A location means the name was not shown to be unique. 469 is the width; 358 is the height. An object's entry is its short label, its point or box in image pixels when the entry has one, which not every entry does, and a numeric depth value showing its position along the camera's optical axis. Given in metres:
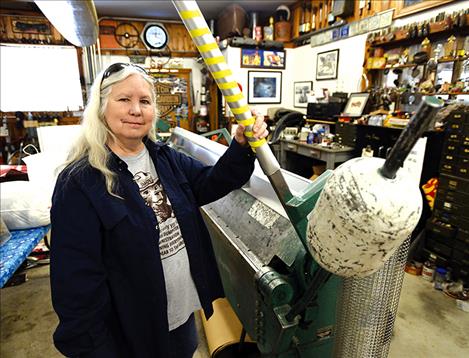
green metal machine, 0.92
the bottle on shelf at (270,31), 5.80
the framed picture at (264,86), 5.82
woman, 0.92
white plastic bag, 2.09
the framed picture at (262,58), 5.65
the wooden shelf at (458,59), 2.82
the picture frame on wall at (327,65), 4.67
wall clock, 6.42
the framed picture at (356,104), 3.99
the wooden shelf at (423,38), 2.94
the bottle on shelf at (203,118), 6.80
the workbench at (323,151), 3.85
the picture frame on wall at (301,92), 5.49
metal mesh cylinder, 0.81
